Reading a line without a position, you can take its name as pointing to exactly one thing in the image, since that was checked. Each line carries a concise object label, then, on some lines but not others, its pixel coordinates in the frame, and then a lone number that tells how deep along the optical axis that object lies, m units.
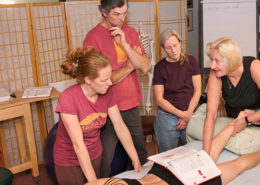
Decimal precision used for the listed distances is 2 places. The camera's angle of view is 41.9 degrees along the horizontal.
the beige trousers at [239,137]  2.26
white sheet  1.98
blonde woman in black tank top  2.10
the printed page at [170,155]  2.00
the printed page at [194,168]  1.87
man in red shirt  2.33
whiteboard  3.69
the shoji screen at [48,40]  3.28
